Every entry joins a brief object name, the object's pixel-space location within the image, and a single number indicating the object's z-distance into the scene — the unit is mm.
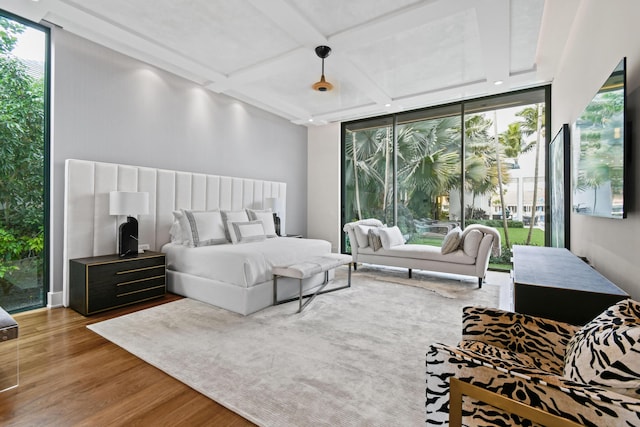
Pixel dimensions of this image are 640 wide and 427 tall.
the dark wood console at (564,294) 1555
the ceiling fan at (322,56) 3477
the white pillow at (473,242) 4078
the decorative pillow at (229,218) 4168
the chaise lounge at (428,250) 4066
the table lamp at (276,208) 5480
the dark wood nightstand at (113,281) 2943
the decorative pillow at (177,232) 3864
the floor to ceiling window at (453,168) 4848
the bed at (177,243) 3094
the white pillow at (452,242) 4270
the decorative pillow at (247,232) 4031
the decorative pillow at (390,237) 4797
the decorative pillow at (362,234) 5047
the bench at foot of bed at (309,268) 3135
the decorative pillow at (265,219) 4707
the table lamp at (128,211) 3270
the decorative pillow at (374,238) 4895
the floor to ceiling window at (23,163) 3000
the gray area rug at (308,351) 1640
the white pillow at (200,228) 3793
